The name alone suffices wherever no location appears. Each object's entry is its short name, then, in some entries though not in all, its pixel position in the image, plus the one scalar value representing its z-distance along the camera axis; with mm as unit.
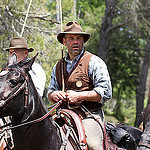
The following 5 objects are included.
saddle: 6969
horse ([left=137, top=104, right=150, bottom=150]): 5434
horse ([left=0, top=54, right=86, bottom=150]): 5562
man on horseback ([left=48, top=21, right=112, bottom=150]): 7445
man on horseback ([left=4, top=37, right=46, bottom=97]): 9117
